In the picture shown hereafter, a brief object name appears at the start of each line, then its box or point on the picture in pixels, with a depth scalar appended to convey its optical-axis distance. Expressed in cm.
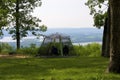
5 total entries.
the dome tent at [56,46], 3497
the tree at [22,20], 4625
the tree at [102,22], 3061
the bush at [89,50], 3781
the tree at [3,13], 4197
